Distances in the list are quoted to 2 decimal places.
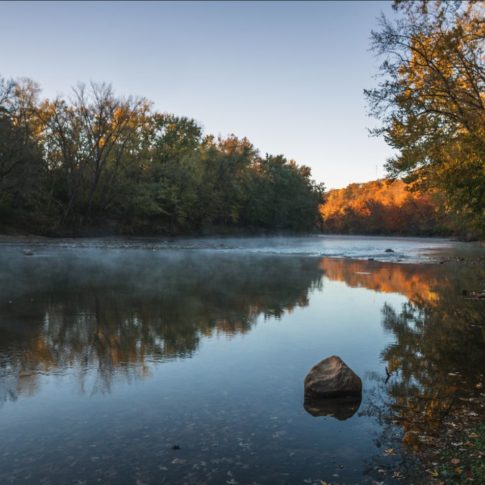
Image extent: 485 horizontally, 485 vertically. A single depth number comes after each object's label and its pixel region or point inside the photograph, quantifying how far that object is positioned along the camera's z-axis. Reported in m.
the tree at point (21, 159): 55.47
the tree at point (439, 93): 19.05
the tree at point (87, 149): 67.06
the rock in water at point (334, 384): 7.50
